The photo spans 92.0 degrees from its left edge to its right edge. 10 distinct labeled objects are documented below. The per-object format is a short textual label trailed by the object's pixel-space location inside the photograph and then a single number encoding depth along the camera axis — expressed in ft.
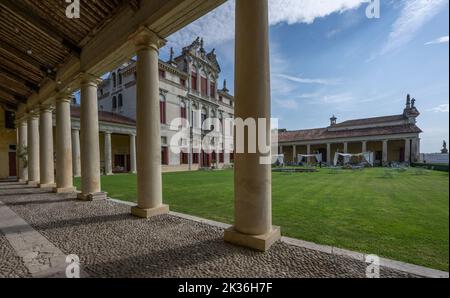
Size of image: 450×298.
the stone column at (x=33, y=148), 36.45
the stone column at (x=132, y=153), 74.59
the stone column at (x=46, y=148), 32.07
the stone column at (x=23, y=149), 42.96
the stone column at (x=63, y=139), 27.32
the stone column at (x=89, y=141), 22.61
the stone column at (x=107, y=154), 66.69
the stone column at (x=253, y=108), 10.43
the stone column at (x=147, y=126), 16.20
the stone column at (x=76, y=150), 57.80
